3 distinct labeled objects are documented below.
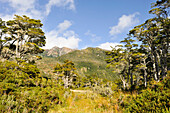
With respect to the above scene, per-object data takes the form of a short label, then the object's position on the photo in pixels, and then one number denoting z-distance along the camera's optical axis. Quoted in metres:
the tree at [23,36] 15.76
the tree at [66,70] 31.08
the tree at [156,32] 14.57
